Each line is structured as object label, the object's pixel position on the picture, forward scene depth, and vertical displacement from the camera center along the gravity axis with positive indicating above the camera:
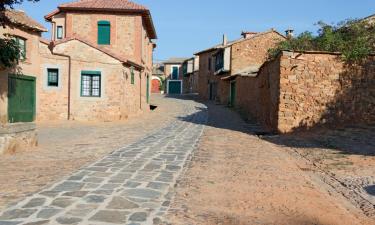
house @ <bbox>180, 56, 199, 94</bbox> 53.50 +3.43
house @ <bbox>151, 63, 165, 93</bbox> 62.34 +2.50
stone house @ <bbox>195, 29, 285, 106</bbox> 35.75 +3.94
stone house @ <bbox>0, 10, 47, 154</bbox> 18.16 +0.90
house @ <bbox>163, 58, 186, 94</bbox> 61.19 +3.43
